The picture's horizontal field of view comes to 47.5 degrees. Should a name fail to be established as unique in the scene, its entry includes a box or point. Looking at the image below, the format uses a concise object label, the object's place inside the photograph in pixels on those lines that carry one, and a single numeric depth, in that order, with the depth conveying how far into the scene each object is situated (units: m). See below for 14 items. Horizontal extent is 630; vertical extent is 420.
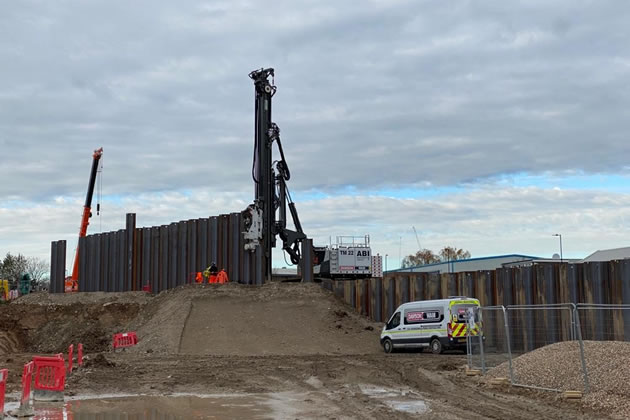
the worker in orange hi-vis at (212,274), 38.69
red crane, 58.62
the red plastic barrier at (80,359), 22.94
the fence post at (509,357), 16.93
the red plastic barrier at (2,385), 12.60
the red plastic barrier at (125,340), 31.30
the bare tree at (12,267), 110.31
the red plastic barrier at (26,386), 13.90
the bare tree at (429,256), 134.00
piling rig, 38.91
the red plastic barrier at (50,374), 15.87
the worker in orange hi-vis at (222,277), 37.88
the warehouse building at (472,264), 62.94
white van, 27.94
